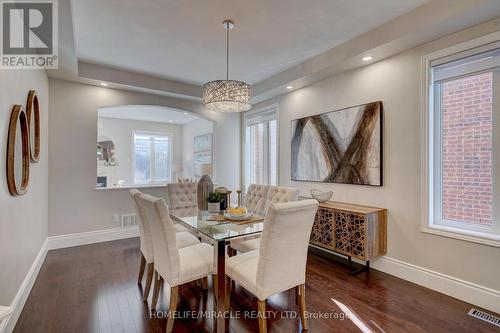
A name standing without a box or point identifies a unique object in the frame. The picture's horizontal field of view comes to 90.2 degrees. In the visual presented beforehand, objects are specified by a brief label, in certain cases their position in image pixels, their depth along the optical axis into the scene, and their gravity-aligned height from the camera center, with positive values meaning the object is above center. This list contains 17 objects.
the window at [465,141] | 2.28 +0.25
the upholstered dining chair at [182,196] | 3.54 -0.42
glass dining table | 1.89 -0.57
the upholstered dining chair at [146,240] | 2.20 -0.69
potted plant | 2.81 -0.39
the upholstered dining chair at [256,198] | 3.28 -0.42
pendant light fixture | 2.61 +0.78
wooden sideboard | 2.80 -0.75
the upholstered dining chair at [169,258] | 1.83 -0.74
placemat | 2.51 -0.54
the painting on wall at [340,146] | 3.08 +0.29
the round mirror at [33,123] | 2.46 +0.47
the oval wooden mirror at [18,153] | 1.91 +0.12
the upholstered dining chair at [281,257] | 1.67 -0.65
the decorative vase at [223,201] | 2.91 -0.40
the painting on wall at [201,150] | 6.65 +0.47
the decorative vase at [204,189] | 2.98 -0.27
